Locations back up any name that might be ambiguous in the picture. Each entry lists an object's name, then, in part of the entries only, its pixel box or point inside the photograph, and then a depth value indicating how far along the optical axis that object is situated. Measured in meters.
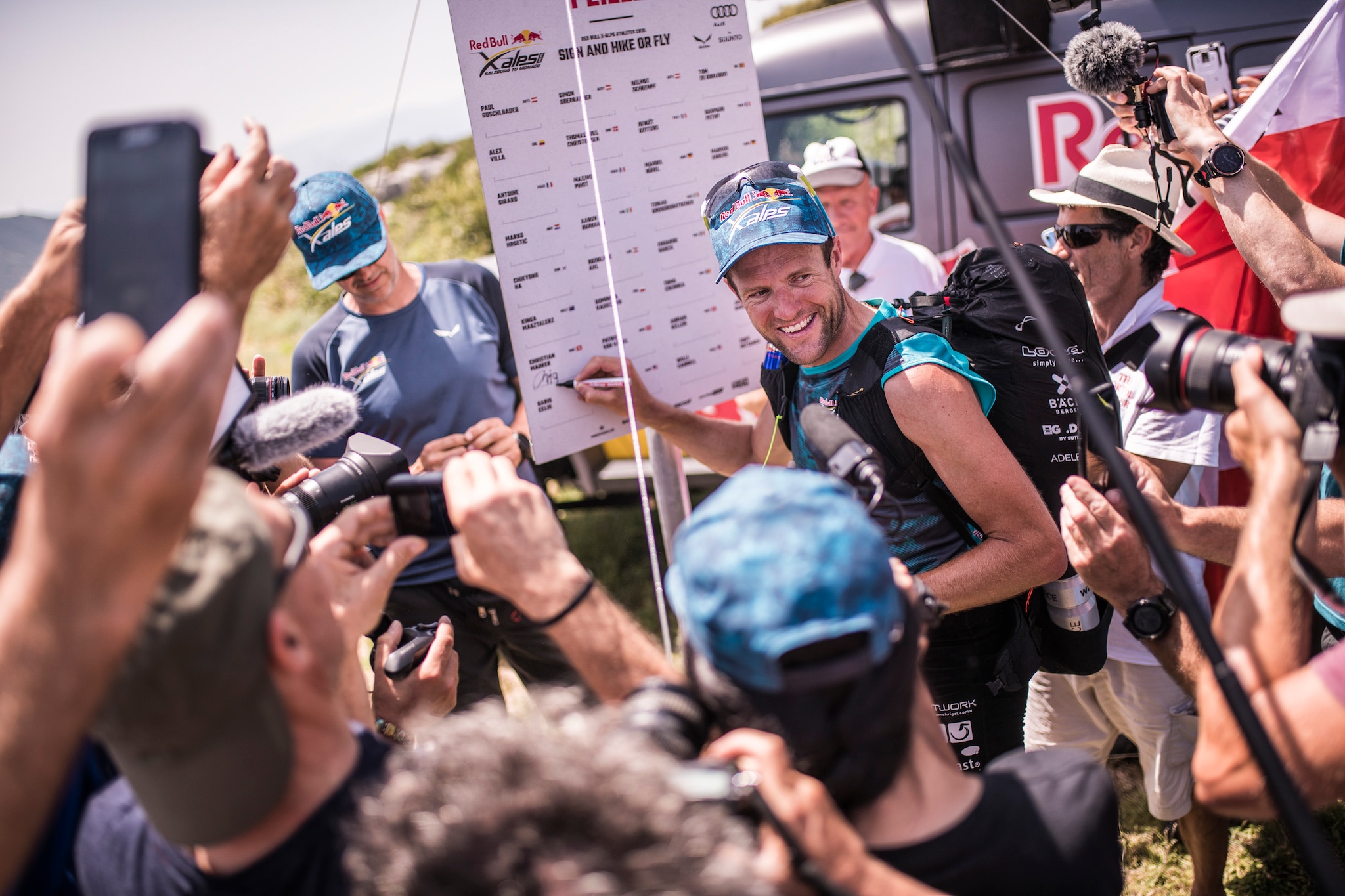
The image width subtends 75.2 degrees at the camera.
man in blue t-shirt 3.20
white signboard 2.61
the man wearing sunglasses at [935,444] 2.15
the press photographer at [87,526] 0.86
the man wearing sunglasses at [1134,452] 2.69
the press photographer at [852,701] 1.10
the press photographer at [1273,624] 1.24
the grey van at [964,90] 4.37
